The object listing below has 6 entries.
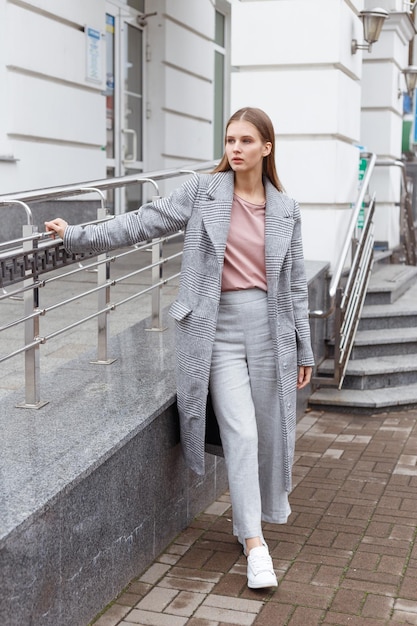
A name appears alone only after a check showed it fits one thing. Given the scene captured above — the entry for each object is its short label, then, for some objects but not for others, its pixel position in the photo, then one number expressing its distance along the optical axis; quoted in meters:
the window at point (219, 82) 14.09
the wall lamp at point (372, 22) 8.77
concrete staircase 7.29
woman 3.94
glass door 10.66
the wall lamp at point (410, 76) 11.84
